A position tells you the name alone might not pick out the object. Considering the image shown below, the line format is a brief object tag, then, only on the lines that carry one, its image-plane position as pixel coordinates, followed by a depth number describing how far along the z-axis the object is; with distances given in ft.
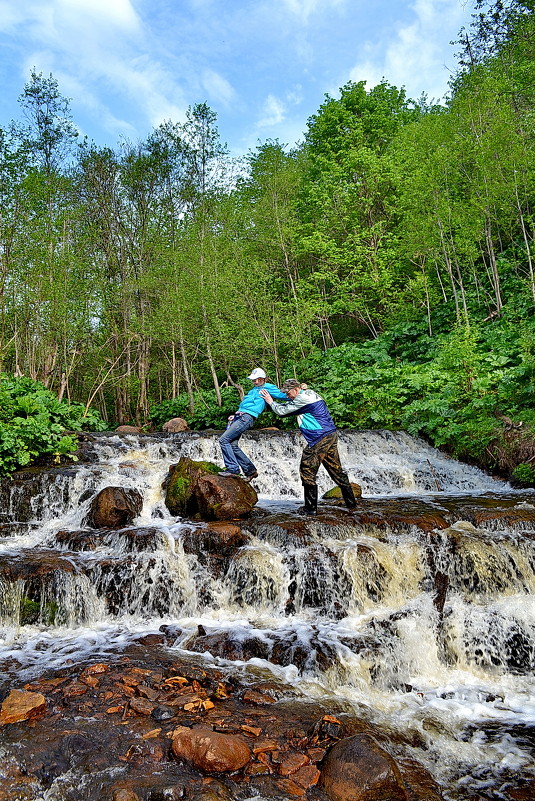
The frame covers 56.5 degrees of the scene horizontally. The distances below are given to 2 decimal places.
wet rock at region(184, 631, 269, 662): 17.74
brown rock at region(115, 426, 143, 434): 61.30
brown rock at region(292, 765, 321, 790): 10.33
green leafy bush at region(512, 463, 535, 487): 37.32
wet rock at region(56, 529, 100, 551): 25.82
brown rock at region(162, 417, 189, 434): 63.57
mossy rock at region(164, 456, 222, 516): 31.04
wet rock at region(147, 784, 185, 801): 9.63
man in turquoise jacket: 28.99
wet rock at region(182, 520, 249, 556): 24.66
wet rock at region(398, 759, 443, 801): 10.52
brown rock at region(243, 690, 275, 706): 13.99
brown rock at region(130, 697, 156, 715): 12.82
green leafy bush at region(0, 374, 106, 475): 37.04
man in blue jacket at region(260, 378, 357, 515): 27.09
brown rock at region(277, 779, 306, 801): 10.05
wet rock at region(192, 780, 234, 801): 9.69
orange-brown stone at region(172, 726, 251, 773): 10.61
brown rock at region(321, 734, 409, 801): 9.93
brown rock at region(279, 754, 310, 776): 10.69
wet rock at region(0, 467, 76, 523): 33.01
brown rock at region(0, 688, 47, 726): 12.44
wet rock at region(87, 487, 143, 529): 28.86
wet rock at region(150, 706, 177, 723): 12.53
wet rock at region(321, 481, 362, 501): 34.91
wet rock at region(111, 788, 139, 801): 9.54
